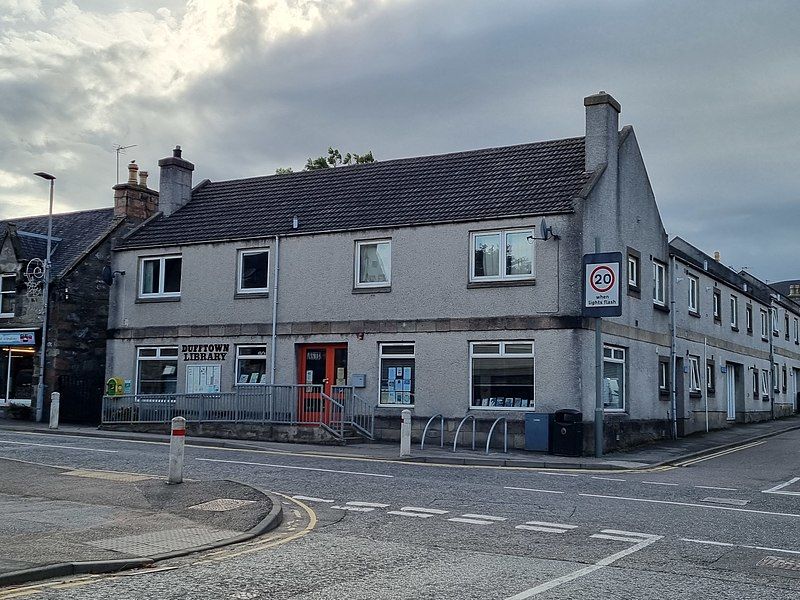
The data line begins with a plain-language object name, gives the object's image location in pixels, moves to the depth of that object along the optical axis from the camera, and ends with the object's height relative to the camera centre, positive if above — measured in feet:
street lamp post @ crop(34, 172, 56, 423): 98.50 +8.52
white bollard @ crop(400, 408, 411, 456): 65.72 -2.73
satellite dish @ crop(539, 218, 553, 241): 73.56 +14.04
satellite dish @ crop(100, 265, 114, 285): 97.03 +12.66
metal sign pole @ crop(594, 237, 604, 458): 70.85 +1.23
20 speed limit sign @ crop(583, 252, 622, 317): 69.67 +9.33
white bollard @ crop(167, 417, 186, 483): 46.70 -3.04
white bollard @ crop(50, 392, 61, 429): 86.07 -1.80
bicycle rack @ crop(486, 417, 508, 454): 68.57 -2.52
